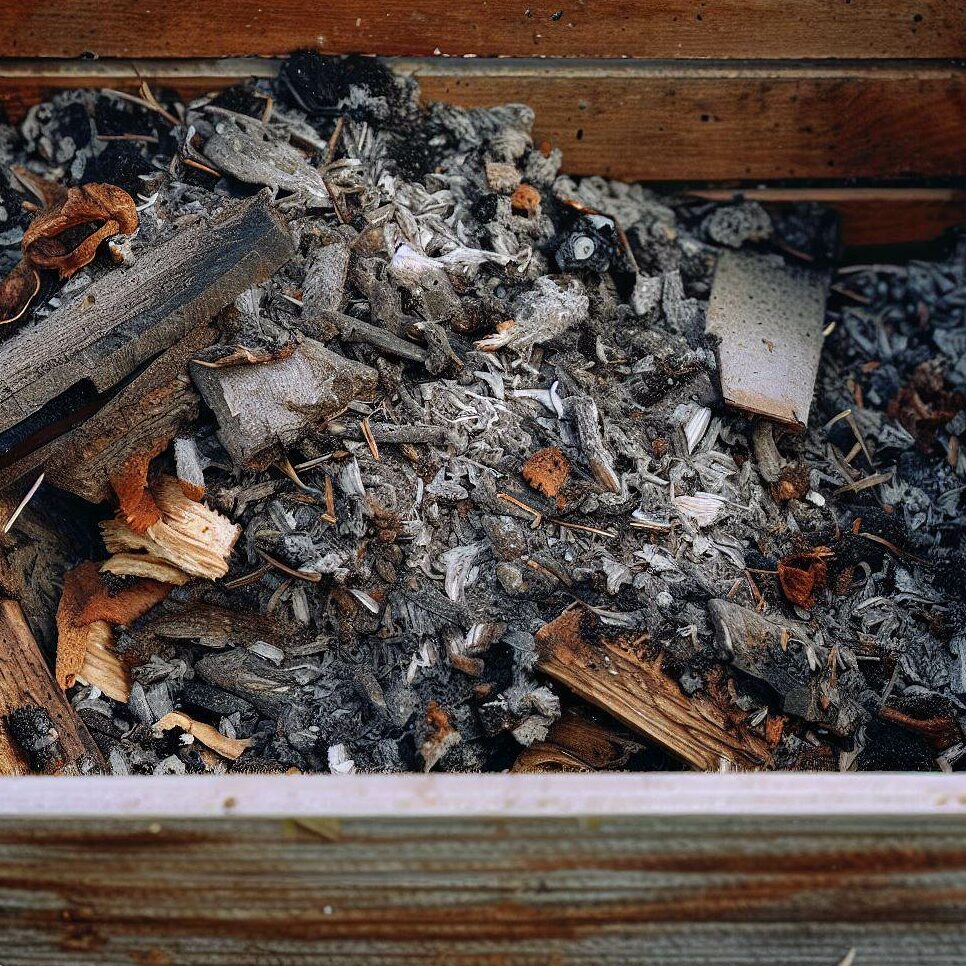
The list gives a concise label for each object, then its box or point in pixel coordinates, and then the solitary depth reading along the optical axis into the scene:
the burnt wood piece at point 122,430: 2.06
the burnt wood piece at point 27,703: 2.04
